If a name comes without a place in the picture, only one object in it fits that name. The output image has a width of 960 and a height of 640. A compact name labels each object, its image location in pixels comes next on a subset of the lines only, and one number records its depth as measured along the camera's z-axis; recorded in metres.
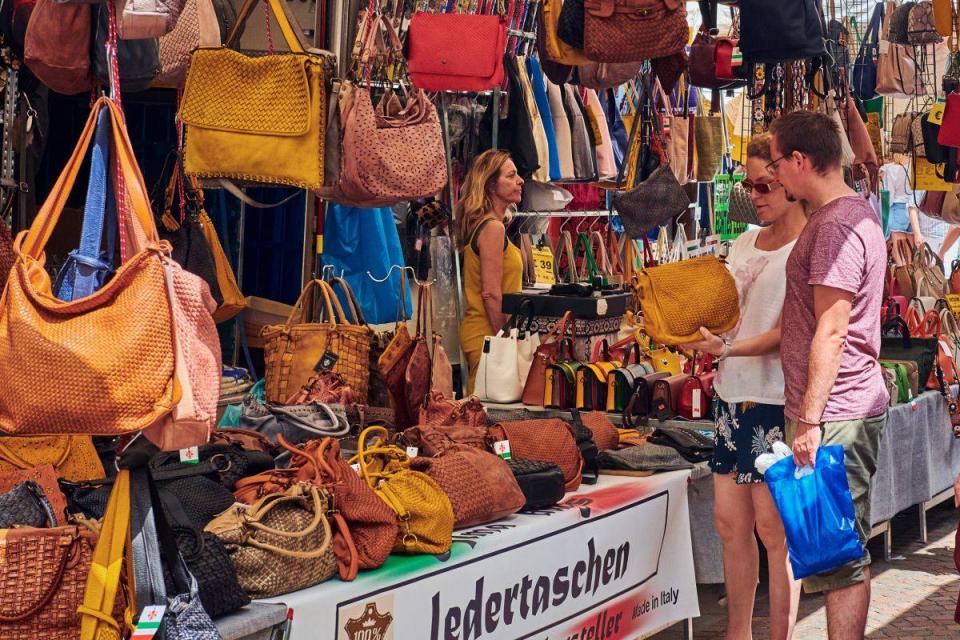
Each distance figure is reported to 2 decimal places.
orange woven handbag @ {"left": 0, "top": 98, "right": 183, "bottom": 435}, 4.87
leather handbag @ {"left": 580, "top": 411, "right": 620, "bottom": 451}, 10.33
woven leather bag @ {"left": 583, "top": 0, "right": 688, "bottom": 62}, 8.93
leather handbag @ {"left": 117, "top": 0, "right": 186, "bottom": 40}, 5.91
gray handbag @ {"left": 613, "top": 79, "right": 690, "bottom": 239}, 12.48
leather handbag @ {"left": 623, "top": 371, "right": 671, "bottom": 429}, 11.43
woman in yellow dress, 13.11
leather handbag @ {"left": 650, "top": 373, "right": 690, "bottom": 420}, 11.39
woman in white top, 8.68
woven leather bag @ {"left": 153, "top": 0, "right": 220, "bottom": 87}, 9.52
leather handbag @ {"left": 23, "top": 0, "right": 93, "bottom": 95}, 7.64
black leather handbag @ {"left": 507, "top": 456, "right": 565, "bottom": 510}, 8.58
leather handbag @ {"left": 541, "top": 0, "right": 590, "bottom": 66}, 9.33
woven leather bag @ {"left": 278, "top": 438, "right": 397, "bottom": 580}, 6.84
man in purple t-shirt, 7.66
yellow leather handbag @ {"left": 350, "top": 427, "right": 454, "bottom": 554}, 7.29
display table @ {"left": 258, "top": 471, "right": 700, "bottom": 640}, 6.88
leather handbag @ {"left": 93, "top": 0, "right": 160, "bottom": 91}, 8.37
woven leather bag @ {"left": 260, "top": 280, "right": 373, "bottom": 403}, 9.96
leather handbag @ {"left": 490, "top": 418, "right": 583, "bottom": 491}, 9.07
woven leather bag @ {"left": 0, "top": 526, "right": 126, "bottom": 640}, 5.29
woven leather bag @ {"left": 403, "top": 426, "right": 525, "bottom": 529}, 7.88
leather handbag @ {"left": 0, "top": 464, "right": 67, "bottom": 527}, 6.24
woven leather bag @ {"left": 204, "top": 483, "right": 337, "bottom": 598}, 6.34
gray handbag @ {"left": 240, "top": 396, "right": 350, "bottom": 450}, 8.79
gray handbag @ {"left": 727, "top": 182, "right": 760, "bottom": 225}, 14.45
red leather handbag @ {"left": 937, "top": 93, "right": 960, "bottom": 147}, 12.91
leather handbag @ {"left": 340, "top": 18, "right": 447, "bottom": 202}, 8.65
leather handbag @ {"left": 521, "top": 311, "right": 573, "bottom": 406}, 11.85
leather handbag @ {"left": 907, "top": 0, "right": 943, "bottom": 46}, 16.83
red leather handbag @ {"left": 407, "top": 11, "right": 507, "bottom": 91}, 10.40
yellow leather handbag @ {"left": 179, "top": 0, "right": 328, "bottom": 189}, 8.36
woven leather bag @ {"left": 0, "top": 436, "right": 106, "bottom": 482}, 7.88
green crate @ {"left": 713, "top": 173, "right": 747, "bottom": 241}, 20.31
